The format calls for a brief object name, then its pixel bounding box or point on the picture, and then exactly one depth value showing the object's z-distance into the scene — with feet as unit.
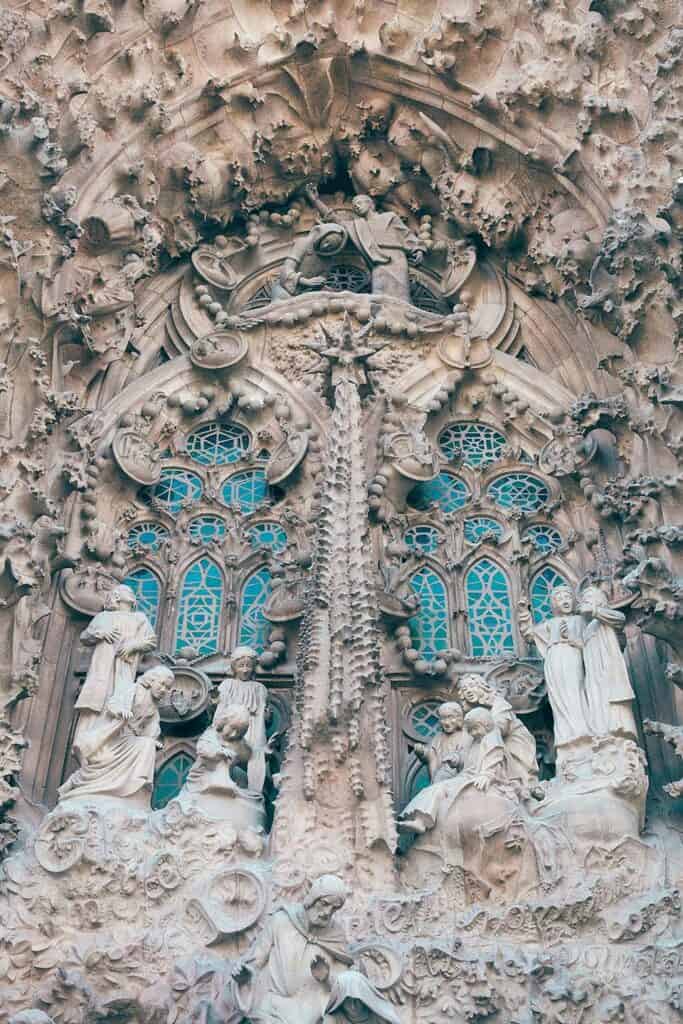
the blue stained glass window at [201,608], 36.37
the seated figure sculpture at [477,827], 29.17
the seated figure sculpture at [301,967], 26.12
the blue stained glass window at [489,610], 36.27
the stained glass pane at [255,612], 36.27
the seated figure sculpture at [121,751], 30.32
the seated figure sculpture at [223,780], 30.22
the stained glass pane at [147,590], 37.06
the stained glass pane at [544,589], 37.04
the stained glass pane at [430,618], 36.09
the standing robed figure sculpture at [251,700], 31.73
